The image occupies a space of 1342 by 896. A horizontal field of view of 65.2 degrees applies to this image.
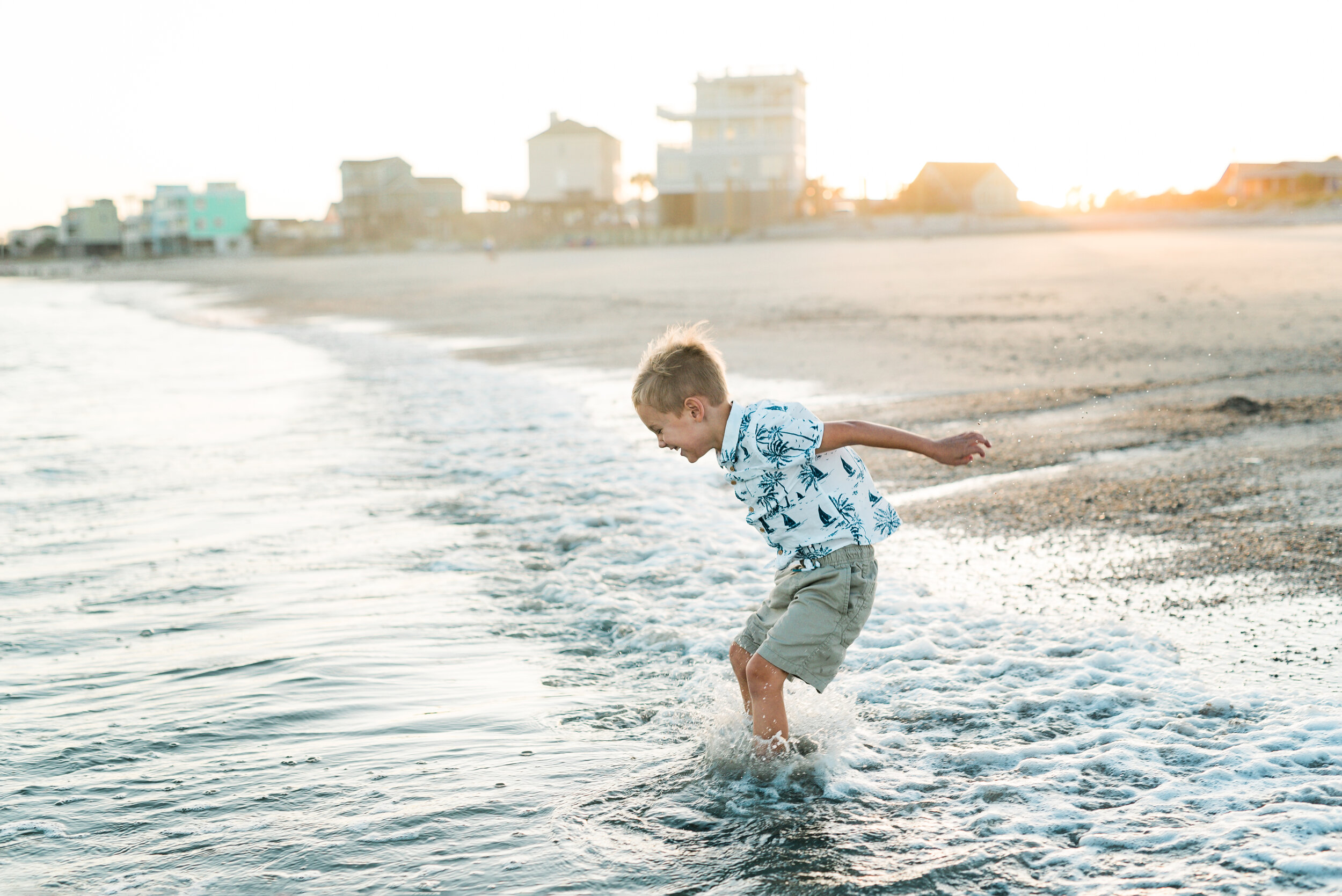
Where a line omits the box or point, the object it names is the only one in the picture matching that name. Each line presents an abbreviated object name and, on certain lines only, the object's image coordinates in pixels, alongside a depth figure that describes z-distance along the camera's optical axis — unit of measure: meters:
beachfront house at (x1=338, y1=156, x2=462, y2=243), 86.94
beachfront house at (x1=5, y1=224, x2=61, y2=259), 123.56
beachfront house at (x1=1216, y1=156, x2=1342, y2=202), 64.62
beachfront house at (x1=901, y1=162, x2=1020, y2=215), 61.44
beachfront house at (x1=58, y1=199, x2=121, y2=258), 116.38
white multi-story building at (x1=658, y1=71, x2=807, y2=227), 62.50
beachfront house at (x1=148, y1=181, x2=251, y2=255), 108.06
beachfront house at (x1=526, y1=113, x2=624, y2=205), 78.12
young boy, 2.98
